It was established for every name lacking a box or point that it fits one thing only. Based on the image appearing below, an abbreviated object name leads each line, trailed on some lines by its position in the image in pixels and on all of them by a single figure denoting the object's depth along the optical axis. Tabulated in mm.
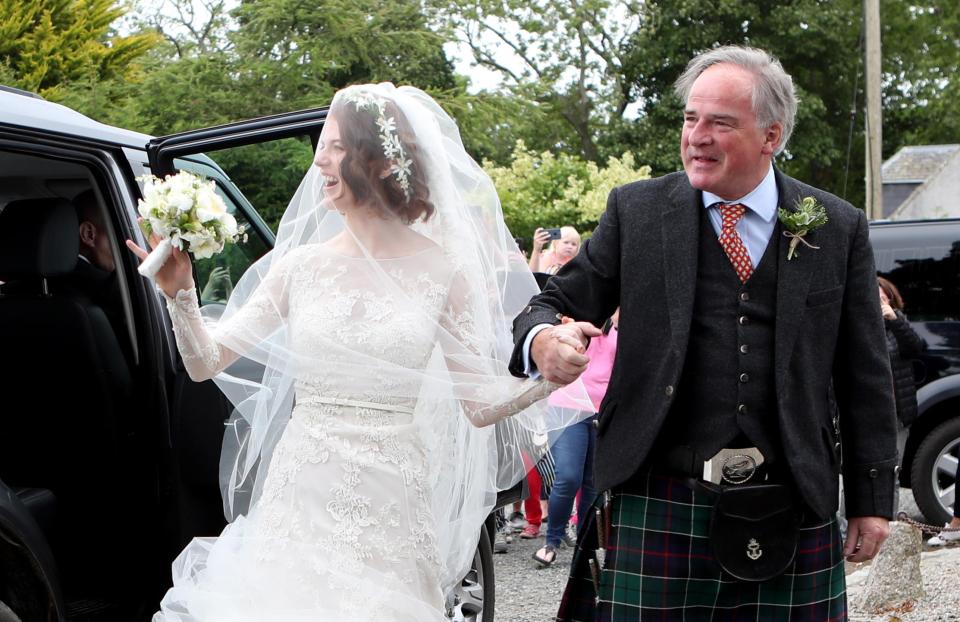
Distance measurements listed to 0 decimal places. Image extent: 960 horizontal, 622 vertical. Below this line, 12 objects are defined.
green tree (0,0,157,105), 17125
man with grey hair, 2865
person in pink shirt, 7023
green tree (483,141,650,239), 18703
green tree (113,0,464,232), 14828
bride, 3141
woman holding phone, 8734
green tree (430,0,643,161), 32156
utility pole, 16812
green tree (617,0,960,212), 32844
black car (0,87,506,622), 4074
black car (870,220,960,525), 7875
